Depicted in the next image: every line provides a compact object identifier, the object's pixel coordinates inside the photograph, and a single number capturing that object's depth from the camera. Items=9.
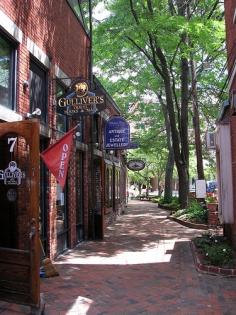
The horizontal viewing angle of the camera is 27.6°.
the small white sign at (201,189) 18.62
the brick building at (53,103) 8.21
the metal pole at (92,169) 13.93
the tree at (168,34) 15.48
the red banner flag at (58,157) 7.25
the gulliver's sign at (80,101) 10.66
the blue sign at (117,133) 17.00
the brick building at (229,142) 10.45
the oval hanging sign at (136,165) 29.05
